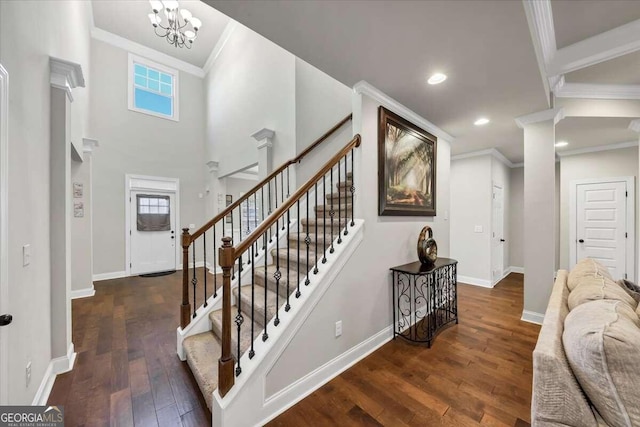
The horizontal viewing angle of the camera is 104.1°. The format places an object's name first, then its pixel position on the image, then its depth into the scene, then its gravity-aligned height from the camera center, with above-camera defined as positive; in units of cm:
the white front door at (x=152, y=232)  568 -47
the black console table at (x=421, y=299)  271 -107
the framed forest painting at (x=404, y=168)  254 +52
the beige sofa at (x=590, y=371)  88 -60
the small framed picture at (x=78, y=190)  402 +35
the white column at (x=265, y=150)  413 +105
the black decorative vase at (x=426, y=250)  287 -43
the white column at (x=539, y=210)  298 +3
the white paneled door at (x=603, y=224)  427 -20
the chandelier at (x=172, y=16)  396 +331
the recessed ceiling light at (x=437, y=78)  214 +118
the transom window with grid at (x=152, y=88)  587 +305
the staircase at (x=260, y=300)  187 -80
